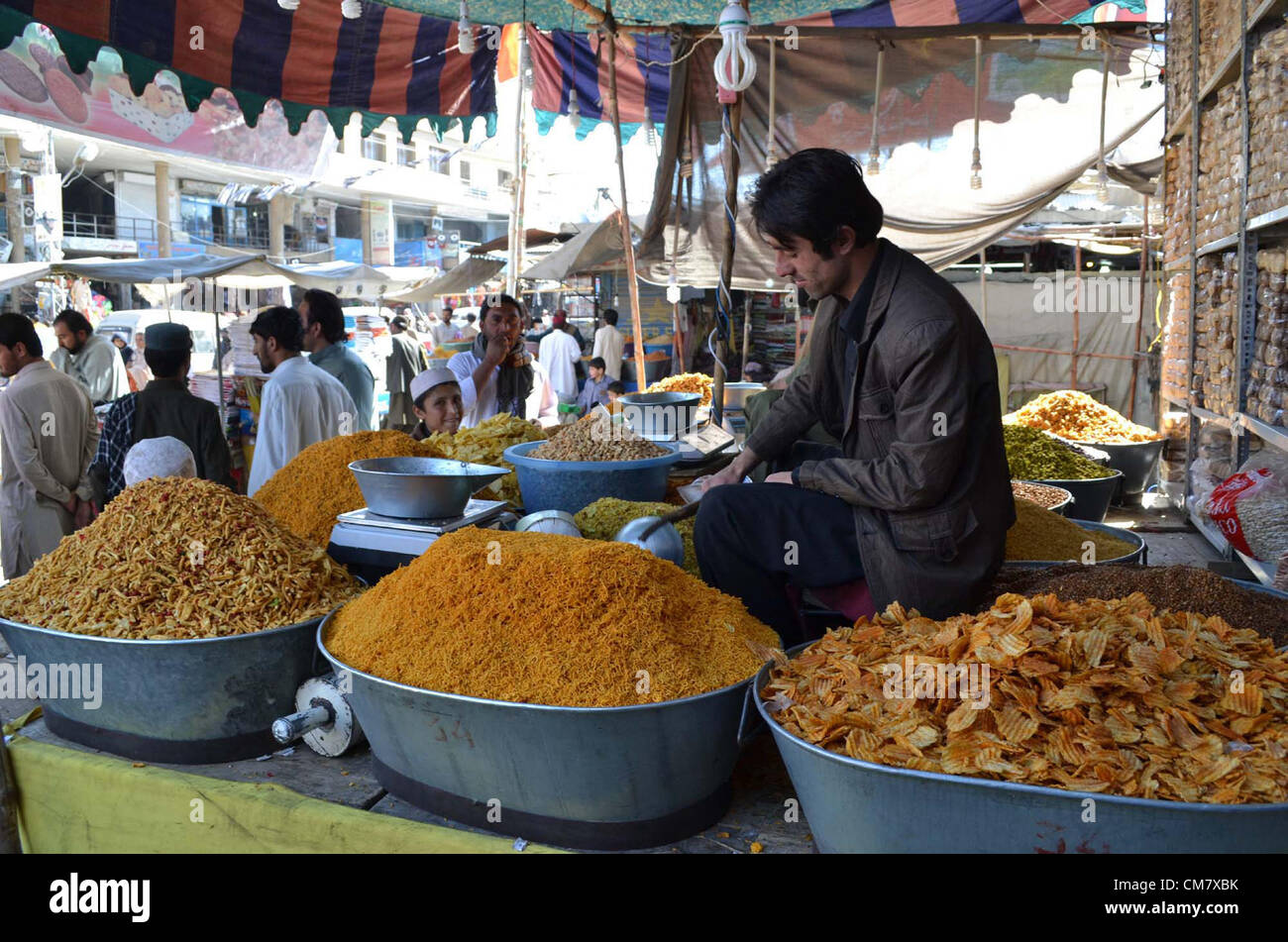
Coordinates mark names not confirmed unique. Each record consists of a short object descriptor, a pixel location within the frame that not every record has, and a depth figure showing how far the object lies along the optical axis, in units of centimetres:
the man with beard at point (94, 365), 616
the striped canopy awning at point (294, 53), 330
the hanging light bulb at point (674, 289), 521
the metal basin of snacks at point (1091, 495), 334
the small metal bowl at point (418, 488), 201
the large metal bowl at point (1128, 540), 214
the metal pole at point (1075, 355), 991
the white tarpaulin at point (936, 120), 449
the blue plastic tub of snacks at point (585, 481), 247
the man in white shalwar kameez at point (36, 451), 388
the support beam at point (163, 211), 1912
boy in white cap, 384
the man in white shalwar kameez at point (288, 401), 339
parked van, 1356
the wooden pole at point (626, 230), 392
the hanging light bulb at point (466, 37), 456
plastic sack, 266
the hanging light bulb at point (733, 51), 279
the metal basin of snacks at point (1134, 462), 428
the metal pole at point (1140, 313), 825
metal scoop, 196
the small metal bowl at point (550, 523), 217
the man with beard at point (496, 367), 450
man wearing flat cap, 356
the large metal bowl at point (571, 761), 138
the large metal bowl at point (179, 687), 173
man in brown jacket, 162
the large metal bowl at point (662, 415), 299
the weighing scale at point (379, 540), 203
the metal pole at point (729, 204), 325
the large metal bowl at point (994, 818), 106
